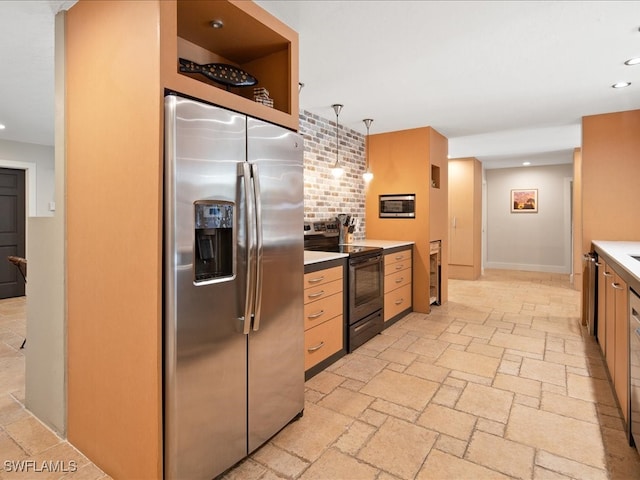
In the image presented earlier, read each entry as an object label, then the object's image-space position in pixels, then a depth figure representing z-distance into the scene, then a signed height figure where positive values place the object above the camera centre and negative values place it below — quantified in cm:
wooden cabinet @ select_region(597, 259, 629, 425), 205 -62
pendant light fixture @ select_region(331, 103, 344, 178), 383 +77
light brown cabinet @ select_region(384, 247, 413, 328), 408 -61
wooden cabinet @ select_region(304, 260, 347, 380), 277 -66
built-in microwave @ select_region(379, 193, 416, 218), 479 +36
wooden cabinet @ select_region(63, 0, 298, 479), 150 +17
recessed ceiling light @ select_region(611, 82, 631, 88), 321 +131
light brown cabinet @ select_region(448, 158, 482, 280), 707 +27
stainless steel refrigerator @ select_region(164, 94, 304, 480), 151 -25
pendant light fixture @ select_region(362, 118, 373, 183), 437 +102
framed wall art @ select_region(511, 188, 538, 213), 824 +74
